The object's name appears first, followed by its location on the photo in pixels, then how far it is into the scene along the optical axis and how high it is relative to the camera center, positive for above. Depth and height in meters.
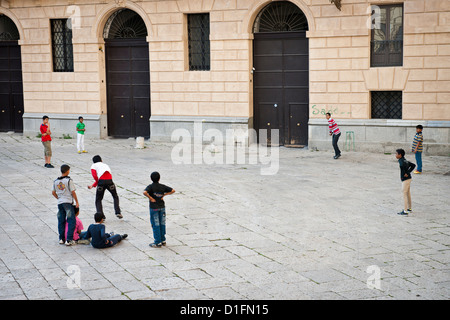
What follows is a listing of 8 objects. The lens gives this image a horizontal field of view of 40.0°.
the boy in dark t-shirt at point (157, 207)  11.02 -1.86
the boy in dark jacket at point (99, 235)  10.98 -2.33
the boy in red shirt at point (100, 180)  12.85 -1.58
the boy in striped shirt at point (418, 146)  17.73 -1.28
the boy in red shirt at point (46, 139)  18.91 -1.05
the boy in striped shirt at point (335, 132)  20.56 -0.99
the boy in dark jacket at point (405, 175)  13.30 -1.59
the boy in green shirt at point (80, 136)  21.23 -1.10
